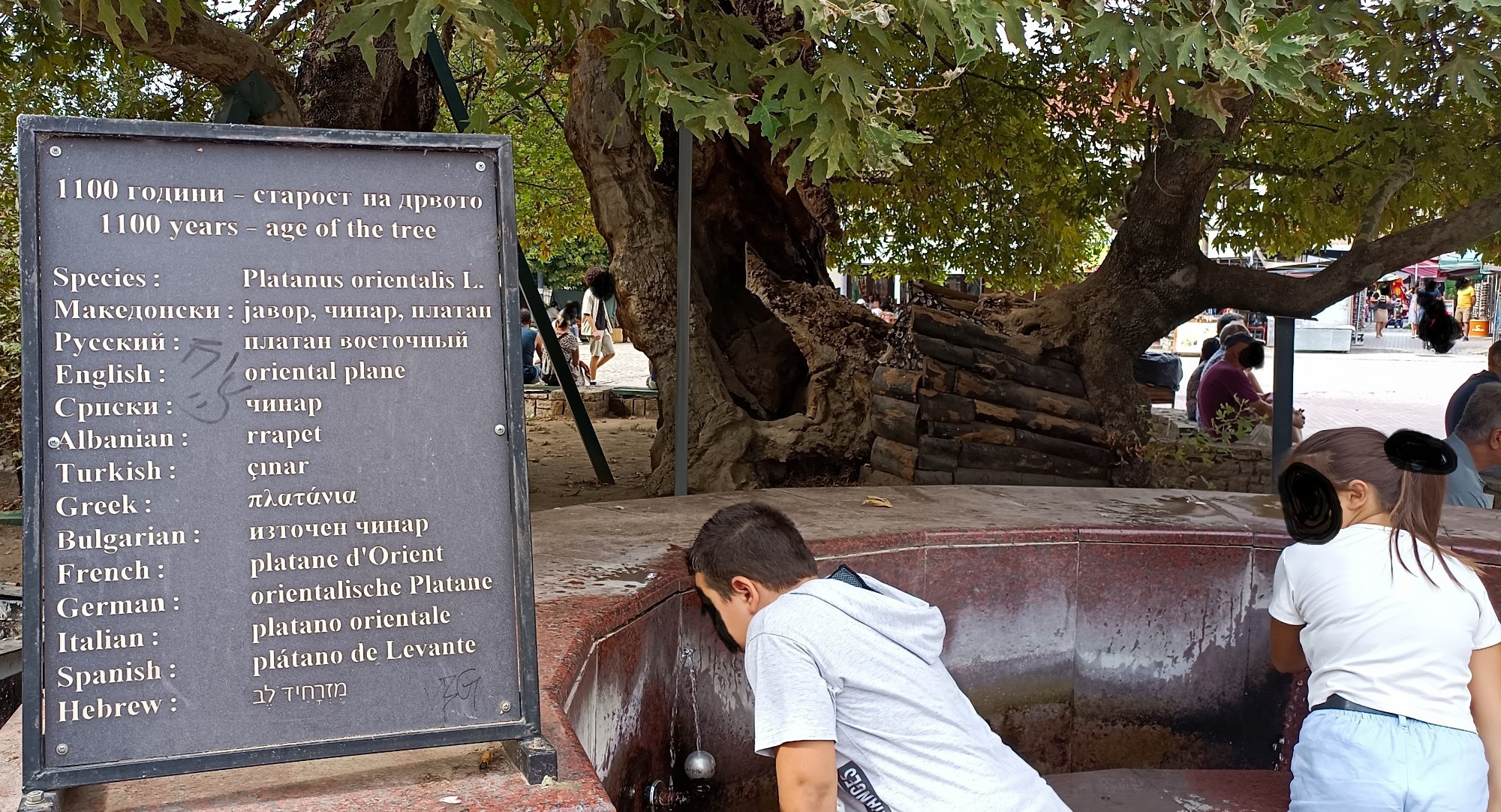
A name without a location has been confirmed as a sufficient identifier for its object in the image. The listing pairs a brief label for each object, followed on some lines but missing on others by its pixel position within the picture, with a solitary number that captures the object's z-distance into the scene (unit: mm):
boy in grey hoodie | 2139
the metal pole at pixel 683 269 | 6043
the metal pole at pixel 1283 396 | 6113
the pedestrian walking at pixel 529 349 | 16125
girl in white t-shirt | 2494
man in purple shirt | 8852
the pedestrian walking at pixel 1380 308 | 34688
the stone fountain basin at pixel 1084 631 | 3758
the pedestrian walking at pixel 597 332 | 18703
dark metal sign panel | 2018
